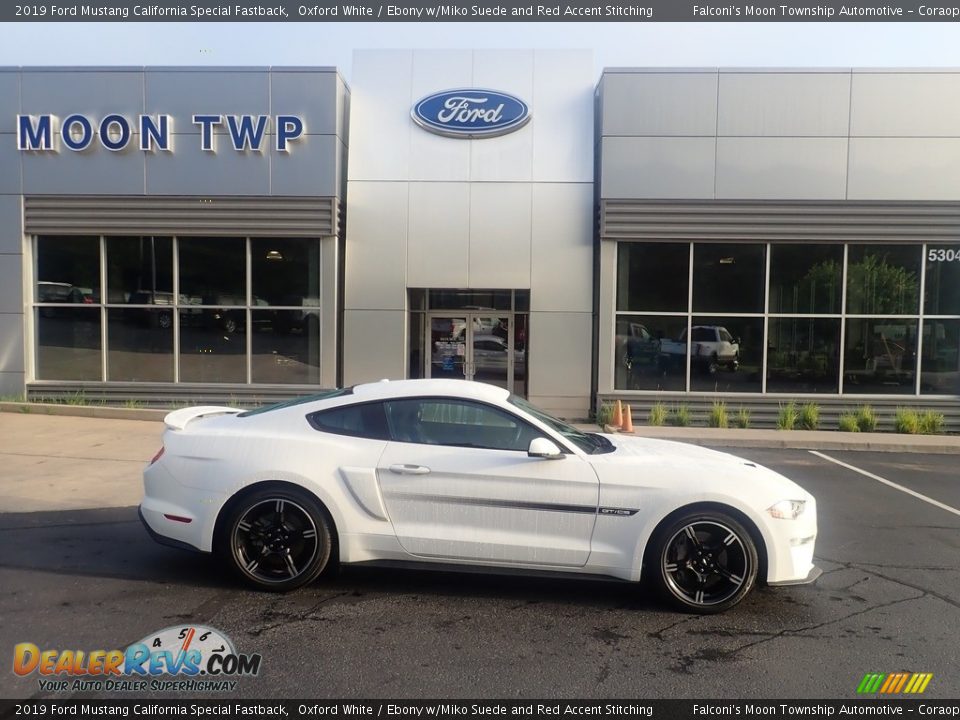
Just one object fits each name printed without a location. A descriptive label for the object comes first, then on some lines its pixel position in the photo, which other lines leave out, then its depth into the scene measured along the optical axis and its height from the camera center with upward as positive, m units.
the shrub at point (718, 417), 14.01 -1.68
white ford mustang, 4.63 -1.13
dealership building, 14.19 +1.98
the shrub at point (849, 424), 13.88 -1.76
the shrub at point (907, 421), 13.76 -1.70
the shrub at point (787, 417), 14.02 -1.67
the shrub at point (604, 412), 14.26 -1.67
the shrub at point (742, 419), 14.14 -1.73
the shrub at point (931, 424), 13.84 -1.74
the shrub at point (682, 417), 14.11 -1.70
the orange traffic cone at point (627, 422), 13.14 -1.69
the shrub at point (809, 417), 14.12 -1.67
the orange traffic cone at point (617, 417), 13.46 -1.64
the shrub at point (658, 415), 14.08 -1.67
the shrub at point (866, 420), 14.08 -1.71
